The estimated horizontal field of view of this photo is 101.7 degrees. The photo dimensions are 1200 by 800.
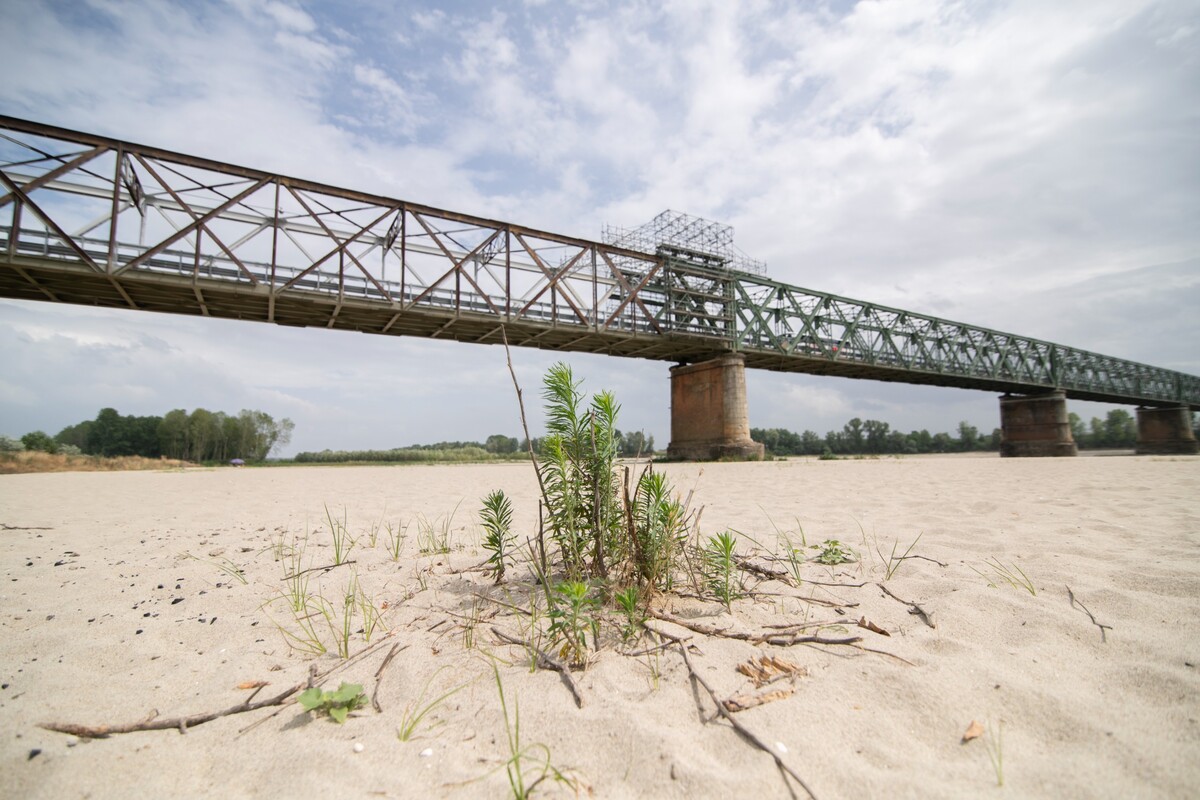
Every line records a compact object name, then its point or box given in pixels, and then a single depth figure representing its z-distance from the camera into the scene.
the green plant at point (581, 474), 2.51
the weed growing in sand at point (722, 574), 2.39
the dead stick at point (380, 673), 1.66
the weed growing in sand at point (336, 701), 1.59
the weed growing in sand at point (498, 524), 2.73
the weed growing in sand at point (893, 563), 2.83
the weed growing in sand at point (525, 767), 1.21
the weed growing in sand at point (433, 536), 3.75
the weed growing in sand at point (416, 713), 1.50
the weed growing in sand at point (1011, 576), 2.55
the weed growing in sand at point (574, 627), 1.84
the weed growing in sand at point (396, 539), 3.64
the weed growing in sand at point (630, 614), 2.00
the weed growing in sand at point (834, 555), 3.14
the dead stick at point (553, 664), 1.63
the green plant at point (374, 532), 4.05
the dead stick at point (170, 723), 1.51
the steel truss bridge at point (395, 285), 13.42
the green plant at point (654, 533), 2.45
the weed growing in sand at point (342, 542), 3.45
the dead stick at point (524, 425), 2.55
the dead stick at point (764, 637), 1.97
